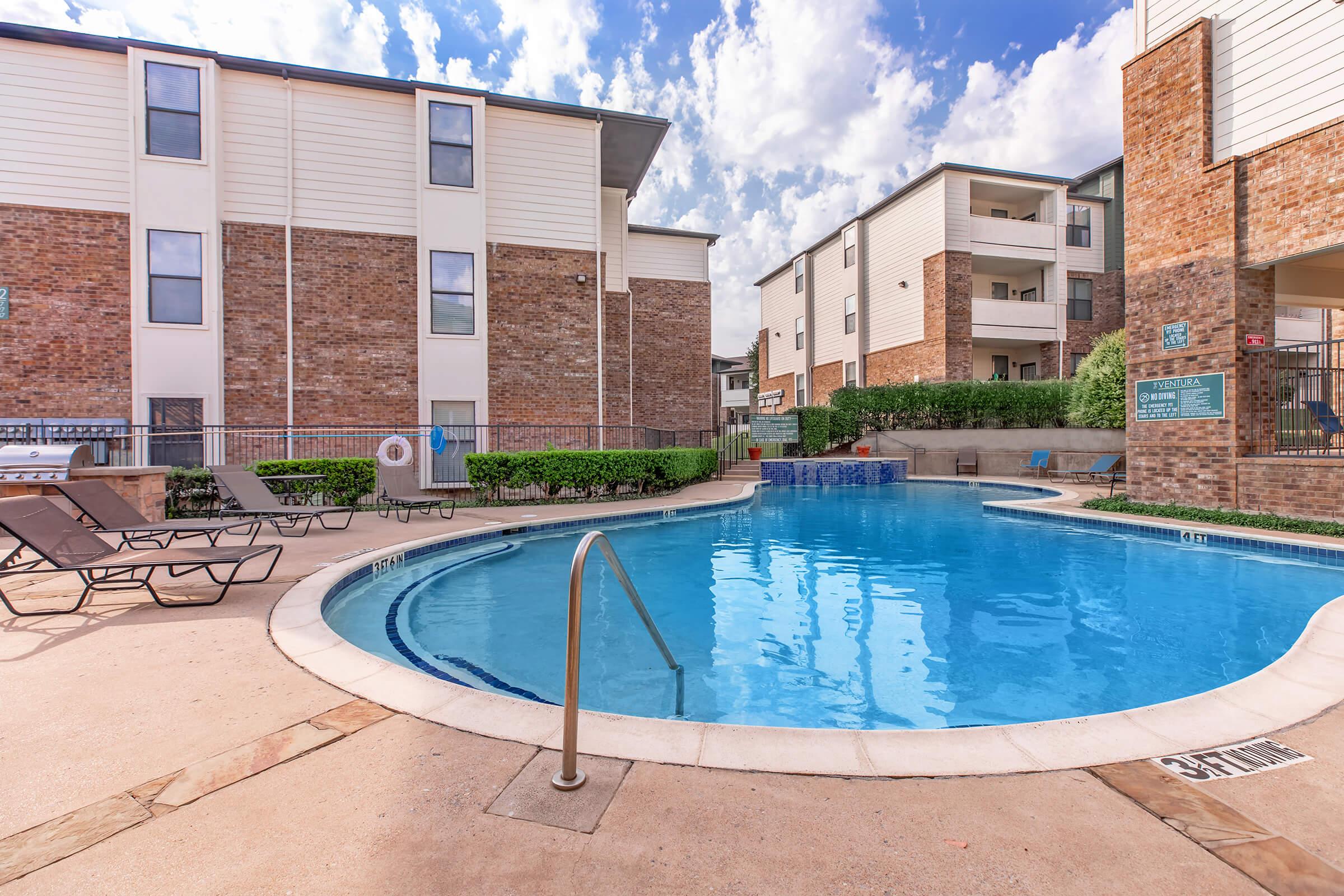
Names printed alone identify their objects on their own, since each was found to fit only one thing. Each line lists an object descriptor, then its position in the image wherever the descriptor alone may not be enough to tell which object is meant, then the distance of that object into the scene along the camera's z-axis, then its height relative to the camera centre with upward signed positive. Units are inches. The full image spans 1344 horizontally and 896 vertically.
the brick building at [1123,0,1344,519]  324.2 +121.9
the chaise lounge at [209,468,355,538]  311.1 -29.3
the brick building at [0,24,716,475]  459.5 +165.5
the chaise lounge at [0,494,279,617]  169.8 -31.7
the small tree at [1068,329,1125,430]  701.9 +67.3
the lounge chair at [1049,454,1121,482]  576.8 -20.8
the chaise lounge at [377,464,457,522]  384.2 -29.3
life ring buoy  410.3 -1.3
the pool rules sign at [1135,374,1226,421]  360.5 +28.1
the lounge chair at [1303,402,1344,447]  392.8 +17.4
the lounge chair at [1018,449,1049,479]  696.4 -20.5
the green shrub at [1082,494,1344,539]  308.7 -40.8
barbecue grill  309.7 -7.5
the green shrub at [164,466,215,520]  402.0 -28.2
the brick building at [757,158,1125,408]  879.7 +259.9
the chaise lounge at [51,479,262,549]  215.3 -24.9
